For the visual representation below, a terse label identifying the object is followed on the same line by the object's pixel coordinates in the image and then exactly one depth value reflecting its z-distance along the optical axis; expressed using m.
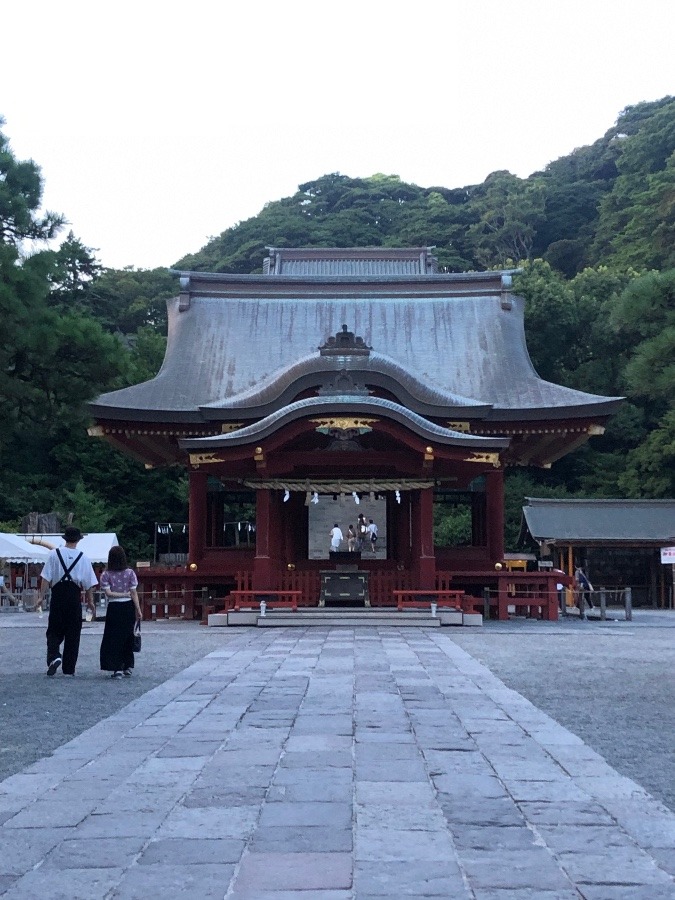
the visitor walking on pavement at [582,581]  22.00
